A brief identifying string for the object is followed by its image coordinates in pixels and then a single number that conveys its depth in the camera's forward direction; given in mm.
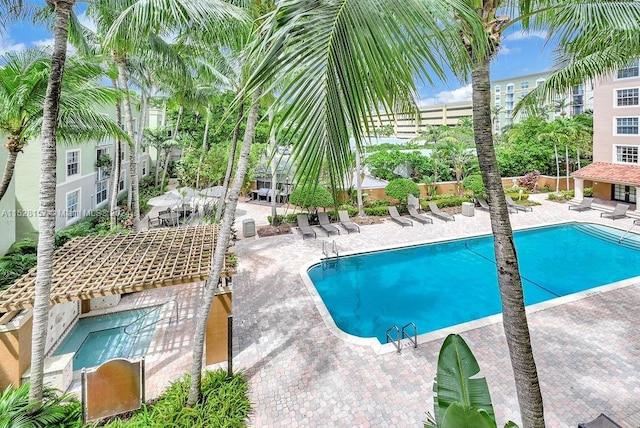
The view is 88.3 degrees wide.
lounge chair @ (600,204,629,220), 20047
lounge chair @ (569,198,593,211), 22134
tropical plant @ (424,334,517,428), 3123
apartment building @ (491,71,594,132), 65938
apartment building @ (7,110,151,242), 14500
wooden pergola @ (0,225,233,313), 6523
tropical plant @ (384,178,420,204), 21406
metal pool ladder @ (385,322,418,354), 7924
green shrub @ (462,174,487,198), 22453
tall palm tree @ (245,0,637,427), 1662
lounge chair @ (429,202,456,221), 20531
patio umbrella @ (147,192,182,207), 17672
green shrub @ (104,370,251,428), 5789
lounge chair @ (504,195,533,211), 22266
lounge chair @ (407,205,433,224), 20141
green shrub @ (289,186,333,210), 18327
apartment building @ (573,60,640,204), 22578
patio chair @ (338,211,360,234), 18434
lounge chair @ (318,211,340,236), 17922
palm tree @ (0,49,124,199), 6941
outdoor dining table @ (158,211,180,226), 19031
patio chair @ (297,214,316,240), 17281
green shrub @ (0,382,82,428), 5148
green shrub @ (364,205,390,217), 21425
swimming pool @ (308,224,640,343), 10828
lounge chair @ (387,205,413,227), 19680
